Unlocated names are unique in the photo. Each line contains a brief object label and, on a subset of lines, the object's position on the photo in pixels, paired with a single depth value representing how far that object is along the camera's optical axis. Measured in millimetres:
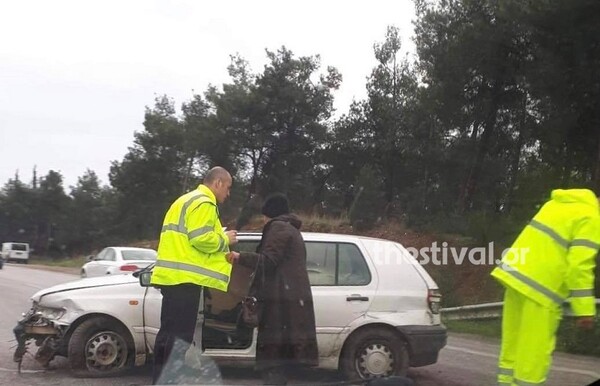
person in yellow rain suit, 3939
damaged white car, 5801
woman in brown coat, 5285
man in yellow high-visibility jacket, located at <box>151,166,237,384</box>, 5113
